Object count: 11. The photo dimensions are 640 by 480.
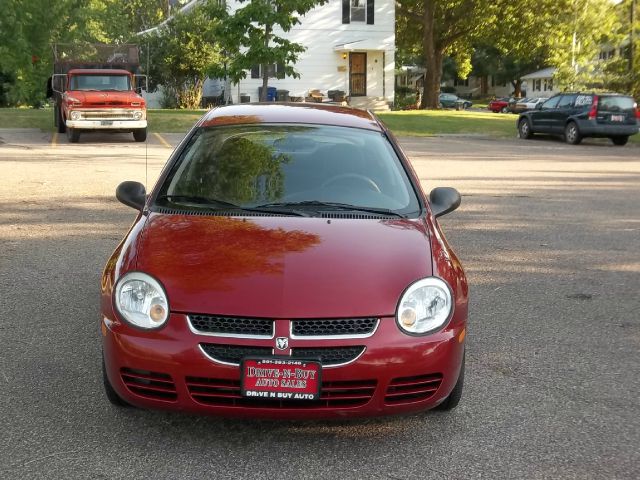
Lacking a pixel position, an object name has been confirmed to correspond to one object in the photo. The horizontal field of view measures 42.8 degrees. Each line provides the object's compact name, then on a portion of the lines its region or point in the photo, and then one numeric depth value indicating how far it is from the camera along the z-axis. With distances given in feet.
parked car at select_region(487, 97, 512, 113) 201.37
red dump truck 69.05
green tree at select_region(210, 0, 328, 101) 80.38
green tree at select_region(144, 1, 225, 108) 133.69
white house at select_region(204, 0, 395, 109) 130.72
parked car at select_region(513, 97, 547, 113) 175.22
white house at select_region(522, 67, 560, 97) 257.75
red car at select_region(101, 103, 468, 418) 11.36
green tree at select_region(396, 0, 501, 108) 139.64
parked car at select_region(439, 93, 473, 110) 205.16
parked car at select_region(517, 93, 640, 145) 80.02
